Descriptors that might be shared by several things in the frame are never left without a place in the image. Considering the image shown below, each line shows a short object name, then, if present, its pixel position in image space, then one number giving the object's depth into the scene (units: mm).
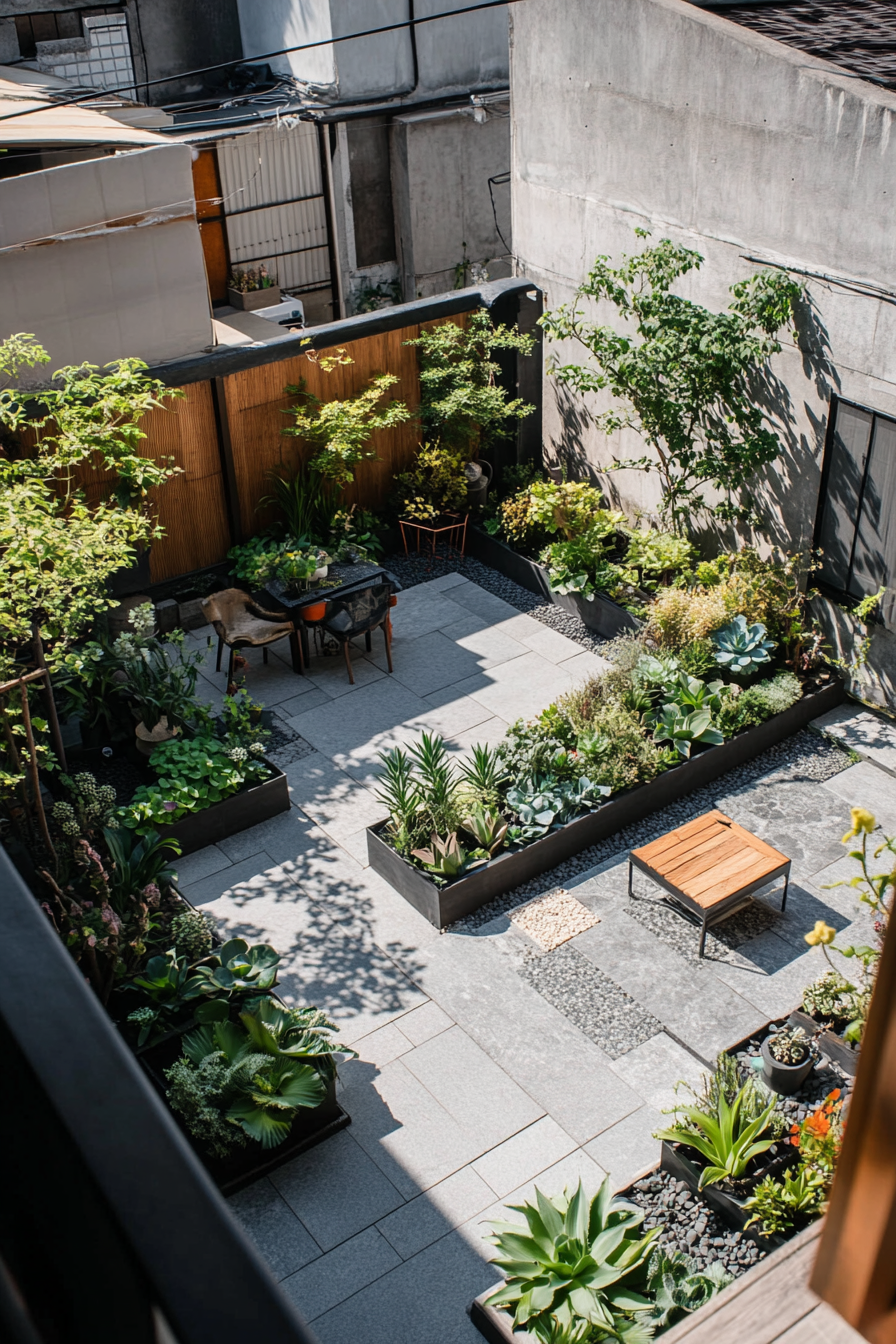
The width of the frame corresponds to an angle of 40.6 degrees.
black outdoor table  10844
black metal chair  10812
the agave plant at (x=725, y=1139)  6113
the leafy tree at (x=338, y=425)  11859
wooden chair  10531
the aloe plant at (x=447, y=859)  8250
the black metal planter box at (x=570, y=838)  8359
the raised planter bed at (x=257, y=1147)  6602
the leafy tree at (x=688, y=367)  10000
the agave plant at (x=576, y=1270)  5430
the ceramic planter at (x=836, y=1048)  6730
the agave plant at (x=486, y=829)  8477
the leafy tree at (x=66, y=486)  7836
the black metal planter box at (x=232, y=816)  8969
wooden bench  7828
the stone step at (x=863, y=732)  9766
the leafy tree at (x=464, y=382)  12398
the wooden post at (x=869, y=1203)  655
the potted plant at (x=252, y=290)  17391
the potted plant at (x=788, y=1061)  6727
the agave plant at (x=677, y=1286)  5500
